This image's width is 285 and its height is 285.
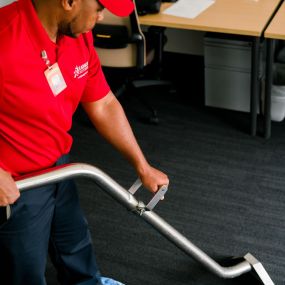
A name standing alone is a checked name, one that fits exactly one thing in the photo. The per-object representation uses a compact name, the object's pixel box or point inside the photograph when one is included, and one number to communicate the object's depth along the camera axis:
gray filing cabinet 3.04
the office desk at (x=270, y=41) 2.53
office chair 2.69
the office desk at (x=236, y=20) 2.61
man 1.27
